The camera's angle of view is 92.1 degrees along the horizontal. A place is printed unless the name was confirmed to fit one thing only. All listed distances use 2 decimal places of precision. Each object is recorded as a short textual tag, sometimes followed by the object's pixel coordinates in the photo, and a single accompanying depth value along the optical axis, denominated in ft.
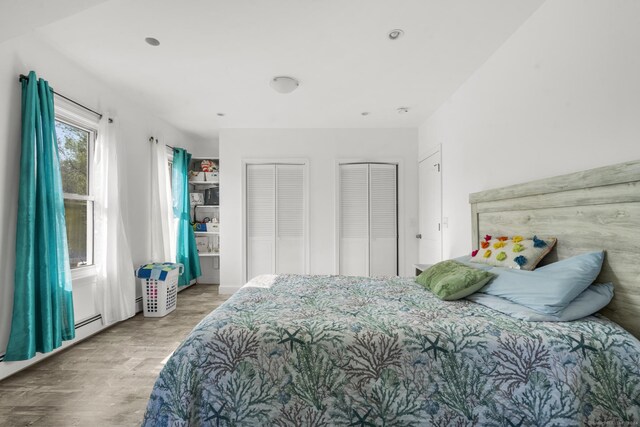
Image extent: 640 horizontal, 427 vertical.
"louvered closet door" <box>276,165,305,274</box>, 15.33
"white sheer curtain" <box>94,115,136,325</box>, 10.22
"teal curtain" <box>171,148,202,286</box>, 15.01
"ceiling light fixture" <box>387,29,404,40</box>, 7.43
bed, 4.07
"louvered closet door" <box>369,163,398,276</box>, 15.26
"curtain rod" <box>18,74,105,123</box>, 7.62
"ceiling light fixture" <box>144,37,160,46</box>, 7.73
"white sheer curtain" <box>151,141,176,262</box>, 13.23
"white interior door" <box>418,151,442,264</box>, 12.48
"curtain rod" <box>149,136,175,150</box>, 13.24
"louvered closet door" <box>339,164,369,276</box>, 15.26
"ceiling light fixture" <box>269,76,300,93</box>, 9.80
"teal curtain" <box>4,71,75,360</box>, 7.25
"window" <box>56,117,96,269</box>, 9.48
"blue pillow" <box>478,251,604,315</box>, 4.78
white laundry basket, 11.88
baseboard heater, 9.31
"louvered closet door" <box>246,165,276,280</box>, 15.38
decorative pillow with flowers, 6.05
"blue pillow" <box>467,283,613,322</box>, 4.74
